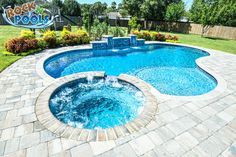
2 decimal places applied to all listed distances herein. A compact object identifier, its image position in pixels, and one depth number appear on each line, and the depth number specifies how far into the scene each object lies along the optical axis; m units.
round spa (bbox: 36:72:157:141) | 3.71
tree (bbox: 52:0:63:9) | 36.18
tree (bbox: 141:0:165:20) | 27.52
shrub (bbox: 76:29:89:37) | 13.39
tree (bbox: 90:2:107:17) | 55.48
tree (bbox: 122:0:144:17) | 28.75
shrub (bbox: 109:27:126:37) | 16.17
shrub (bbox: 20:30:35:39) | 10.80
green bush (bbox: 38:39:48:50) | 11.09
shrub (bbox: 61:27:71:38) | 12.58
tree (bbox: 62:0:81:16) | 37.47
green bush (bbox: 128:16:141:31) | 20.04
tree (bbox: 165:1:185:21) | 26.31
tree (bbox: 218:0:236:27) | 21.45
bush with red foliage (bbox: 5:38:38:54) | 9.50
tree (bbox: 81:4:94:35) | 16.41
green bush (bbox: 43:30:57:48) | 11.57
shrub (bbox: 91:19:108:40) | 15.22
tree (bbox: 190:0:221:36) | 21.08
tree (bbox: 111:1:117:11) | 77.94
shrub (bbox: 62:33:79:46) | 12.66
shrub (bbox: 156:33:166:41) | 16.98
